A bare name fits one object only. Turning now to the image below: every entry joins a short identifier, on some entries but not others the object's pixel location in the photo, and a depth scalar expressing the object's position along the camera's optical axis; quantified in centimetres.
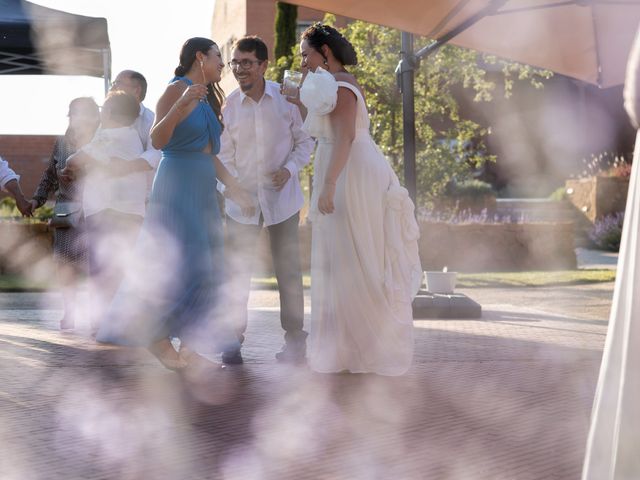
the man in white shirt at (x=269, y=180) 691
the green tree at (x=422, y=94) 2084
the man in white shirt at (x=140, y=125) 793
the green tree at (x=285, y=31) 2584
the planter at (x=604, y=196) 2511
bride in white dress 643
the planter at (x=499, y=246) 1872
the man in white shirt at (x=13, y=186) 820
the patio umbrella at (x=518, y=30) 973
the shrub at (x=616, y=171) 2541
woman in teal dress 614
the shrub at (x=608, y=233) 2297
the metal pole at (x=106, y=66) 1312
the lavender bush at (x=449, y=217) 1994
